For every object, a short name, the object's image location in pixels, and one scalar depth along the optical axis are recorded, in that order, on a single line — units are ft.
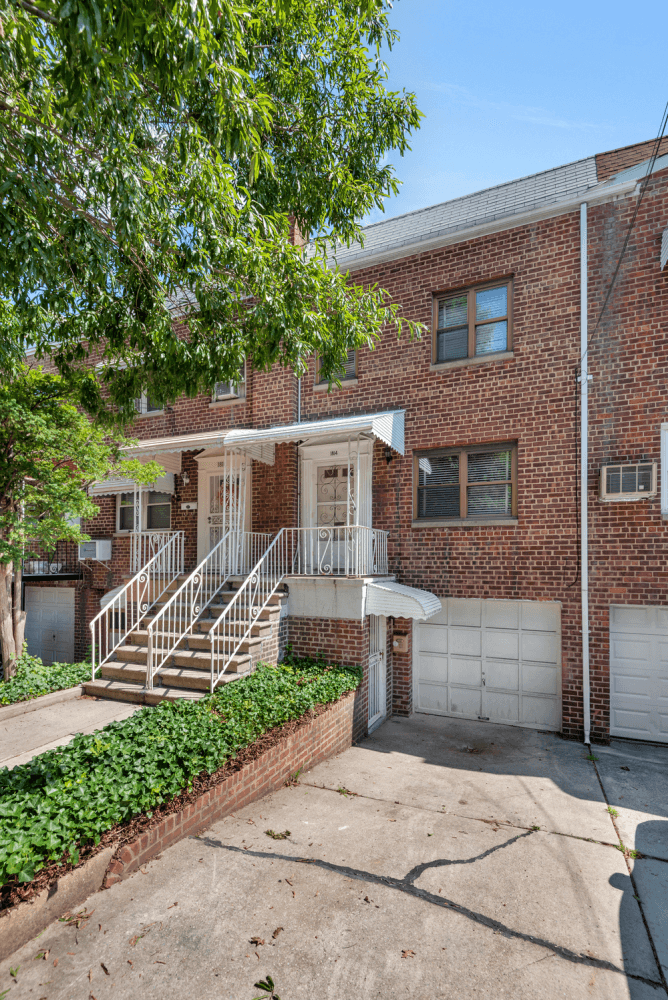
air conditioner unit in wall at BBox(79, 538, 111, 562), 41.32
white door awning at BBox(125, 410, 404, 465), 27.73
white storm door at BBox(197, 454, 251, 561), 34.94
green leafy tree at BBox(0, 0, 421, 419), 11.98
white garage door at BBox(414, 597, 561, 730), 28.43
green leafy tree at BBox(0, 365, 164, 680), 26.66
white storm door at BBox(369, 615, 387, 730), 28.58
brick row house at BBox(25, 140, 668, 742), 26.25
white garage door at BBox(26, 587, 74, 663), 44.19
